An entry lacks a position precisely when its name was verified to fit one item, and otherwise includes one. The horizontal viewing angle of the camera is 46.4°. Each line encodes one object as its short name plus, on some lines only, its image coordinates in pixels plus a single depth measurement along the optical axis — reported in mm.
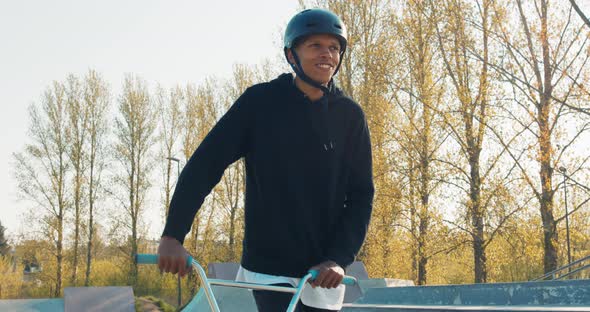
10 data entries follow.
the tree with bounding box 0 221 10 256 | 59438
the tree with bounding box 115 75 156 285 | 38156
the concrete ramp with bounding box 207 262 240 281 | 15688
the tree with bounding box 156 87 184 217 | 39281
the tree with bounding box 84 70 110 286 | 37438
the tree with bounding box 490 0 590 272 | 18859
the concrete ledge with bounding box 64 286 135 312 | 15297
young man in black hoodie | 2570
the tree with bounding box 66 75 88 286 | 36969
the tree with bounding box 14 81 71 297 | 36062
